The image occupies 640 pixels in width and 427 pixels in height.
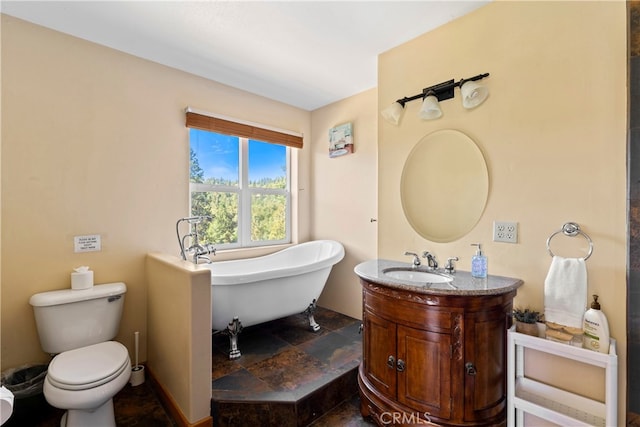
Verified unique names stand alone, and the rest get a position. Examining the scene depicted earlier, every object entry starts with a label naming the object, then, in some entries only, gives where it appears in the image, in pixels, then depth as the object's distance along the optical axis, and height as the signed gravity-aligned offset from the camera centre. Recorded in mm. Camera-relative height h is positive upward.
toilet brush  2053 -1199
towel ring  1351 -110
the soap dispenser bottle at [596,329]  1230 -535
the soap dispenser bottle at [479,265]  1644 -326
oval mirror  1800 +165
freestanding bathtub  2121 -665
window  2717 +231
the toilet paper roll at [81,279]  1886 -462
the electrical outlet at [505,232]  1603 -129
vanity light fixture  1716 +739
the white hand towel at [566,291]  1301 -387
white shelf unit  1177 -892
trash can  1611 -1061
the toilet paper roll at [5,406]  866 -607
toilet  1407 -835
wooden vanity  1379 -729
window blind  2521 +809
